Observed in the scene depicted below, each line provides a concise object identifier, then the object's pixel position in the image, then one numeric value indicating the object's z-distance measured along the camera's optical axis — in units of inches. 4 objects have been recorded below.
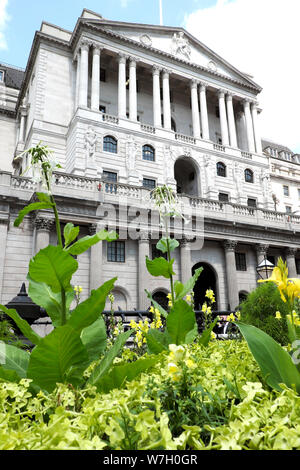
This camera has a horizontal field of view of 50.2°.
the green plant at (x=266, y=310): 272.5
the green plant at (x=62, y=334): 77.0
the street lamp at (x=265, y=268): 567.2
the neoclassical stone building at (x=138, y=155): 813.2
